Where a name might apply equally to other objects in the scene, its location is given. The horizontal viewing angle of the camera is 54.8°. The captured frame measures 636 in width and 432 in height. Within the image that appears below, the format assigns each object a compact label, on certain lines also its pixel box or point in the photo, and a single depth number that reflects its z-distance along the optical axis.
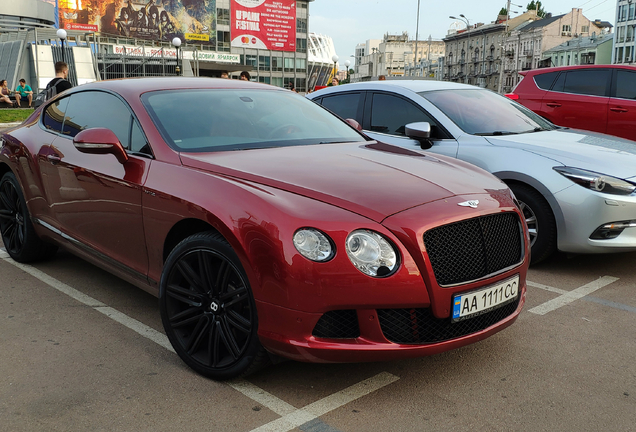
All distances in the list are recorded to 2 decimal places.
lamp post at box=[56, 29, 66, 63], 32.49
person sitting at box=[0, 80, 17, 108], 26.62
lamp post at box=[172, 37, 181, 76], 34.61
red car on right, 8.20
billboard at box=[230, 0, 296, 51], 73.25
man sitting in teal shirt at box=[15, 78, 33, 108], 30.21
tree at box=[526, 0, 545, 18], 113.81
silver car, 4.55
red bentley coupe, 2.55
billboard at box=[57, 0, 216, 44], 66.25
